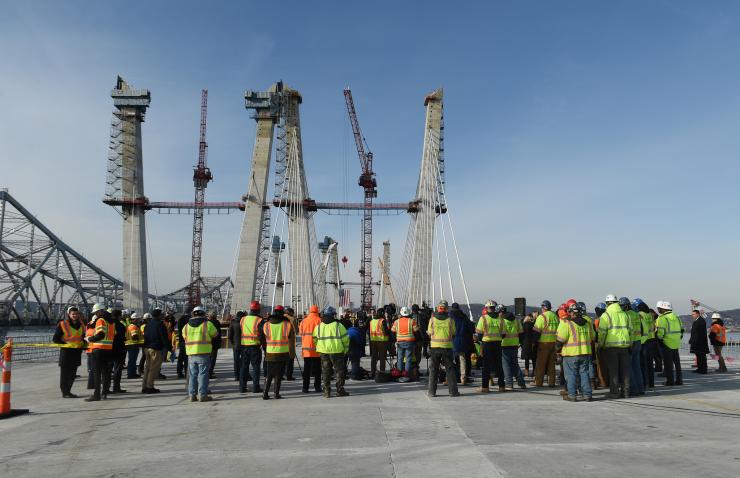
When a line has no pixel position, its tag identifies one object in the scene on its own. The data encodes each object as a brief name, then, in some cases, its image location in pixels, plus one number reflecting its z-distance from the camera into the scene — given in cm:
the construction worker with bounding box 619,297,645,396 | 996
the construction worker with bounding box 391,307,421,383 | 1191
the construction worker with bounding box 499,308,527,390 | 1071
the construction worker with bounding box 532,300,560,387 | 1114
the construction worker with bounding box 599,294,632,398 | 955
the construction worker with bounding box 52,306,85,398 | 1020
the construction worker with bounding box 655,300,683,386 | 1135
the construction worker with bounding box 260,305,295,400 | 985
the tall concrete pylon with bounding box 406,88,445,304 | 4088
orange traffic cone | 818
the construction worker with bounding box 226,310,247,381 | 1178
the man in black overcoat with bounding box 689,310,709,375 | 1334
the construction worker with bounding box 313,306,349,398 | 998
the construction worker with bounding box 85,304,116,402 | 1000
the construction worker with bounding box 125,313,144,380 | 1286
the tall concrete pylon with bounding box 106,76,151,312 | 5169
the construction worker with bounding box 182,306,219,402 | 960
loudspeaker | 2161
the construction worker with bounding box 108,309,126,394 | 1077
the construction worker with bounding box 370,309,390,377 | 1281
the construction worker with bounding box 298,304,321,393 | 1095
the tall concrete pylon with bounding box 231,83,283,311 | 4084
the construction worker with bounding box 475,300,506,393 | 1041
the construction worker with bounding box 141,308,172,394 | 1101
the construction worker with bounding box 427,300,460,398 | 972
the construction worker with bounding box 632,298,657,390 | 1095
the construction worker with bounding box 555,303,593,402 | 917
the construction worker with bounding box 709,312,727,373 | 1437
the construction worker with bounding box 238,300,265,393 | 1056
